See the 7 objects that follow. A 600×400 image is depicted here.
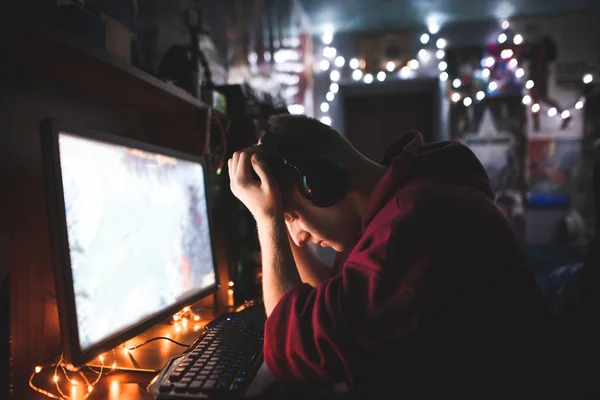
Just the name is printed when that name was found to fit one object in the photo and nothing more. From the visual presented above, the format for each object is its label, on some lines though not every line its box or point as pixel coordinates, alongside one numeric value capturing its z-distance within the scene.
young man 0.54
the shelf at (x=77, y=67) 0.60
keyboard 0.59
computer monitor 0.60
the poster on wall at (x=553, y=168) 3.38
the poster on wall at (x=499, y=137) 3.43
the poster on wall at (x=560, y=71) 3.39
